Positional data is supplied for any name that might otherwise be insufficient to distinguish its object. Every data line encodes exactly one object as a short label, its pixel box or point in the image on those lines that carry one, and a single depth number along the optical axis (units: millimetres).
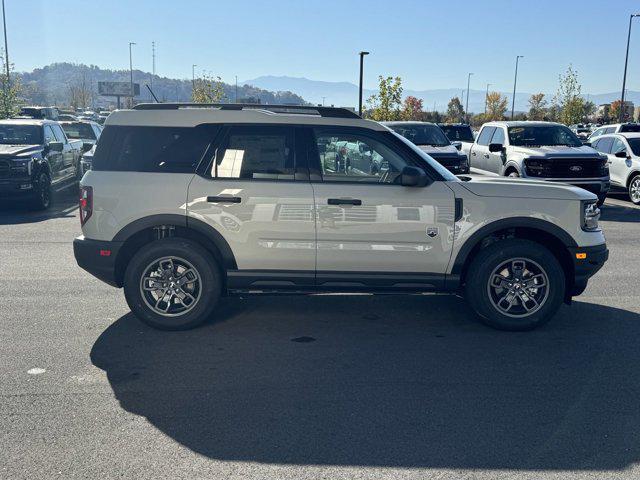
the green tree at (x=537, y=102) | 85762
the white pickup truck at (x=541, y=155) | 13641
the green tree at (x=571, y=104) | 47156
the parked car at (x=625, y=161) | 15742
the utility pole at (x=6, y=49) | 34250
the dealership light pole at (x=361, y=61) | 31775
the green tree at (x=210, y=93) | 47406
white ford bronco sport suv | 5902
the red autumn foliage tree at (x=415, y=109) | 38753
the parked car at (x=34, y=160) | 13266
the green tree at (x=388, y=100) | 34000
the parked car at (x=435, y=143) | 15383
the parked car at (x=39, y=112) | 26638
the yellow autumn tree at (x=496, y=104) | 83306
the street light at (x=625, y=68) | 42031
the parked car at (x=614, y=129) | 20431
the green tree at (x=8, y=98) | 31688
